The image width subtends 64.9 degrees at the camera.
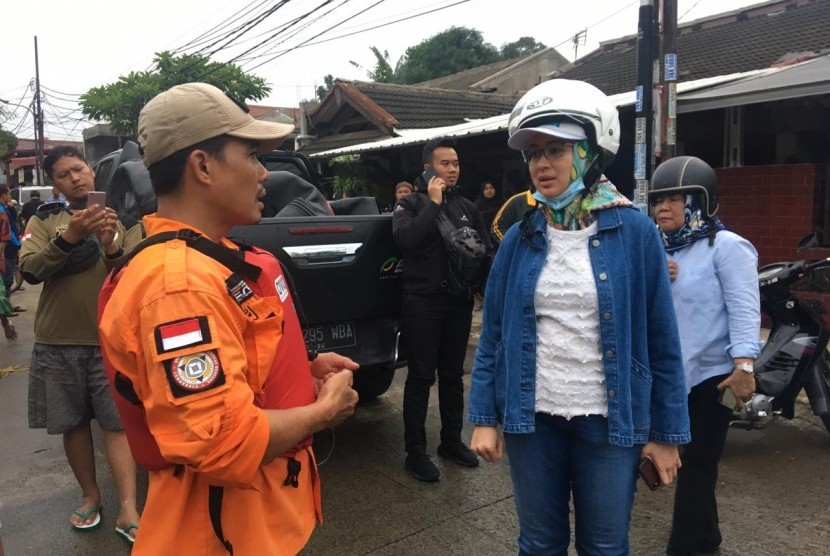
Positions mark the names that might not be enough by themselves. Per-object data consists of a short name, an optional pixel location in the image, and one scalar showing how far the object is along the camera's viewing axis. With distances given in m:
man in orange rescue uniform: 1.26
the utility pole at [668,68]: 5.55
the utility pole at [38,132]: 31.72
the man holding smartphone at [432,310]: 3.86
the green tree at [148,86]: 20.35
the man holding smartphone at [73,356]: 3.24
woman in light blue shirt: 2.76
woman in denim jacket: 1.98
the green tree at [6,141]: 35.14
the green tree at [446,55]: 39.91
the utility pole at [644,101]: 5.59
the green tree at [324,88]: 43.81
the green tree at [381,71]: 33.94
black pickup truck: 3.72
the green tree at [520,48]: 44.49
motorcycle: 3.97
